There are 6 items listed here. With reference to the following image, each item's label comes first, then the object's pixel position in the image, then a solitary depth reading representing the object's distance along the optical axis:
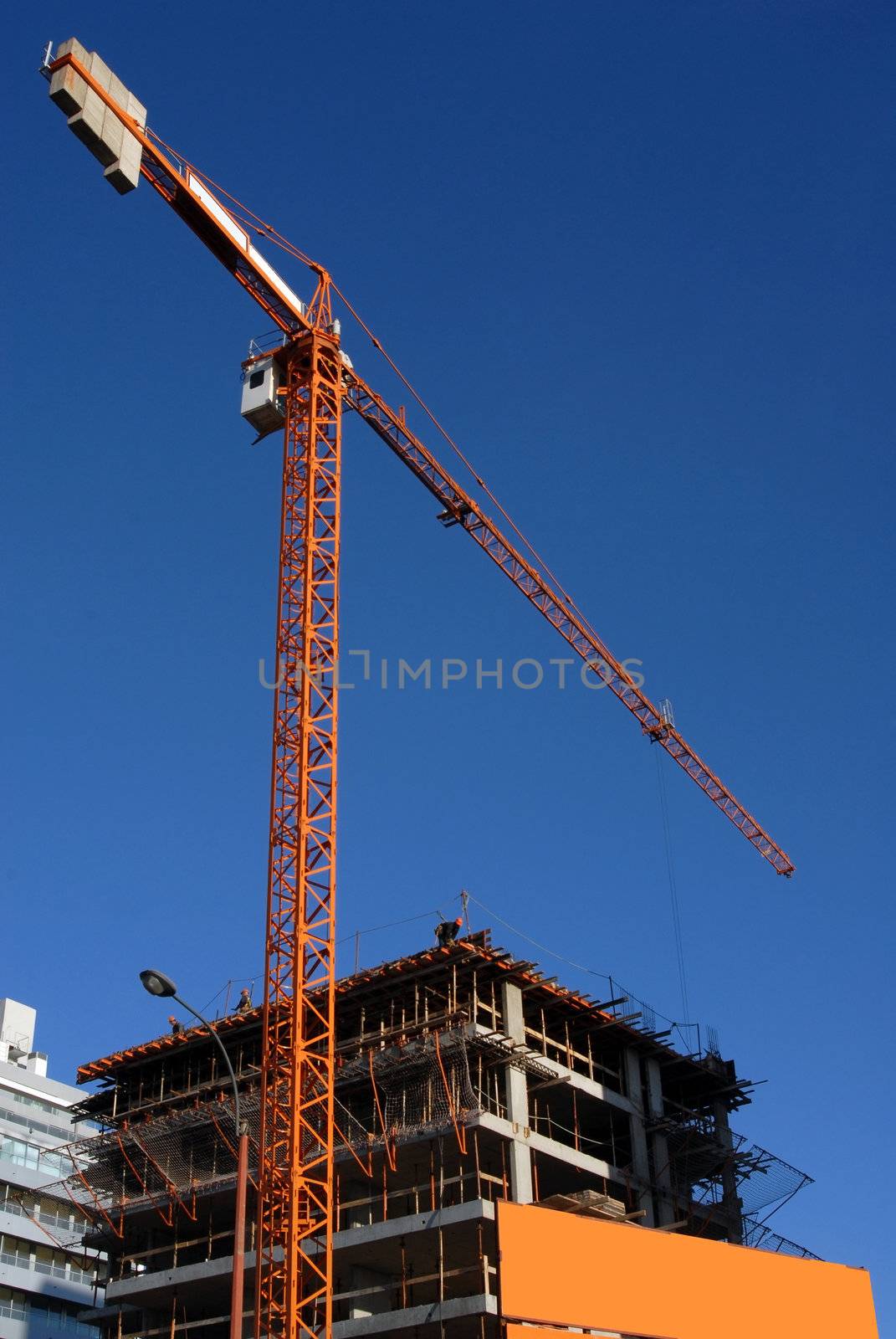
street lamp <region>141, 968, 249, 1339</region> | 21.94
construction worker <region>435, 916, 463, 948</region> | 52.91
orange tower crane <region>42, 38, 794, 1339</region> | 43.75
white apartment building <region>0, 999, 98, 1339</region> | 68.06
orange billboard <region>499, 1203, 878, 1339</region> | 34.22
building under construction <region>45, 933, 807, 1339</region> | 48.47
